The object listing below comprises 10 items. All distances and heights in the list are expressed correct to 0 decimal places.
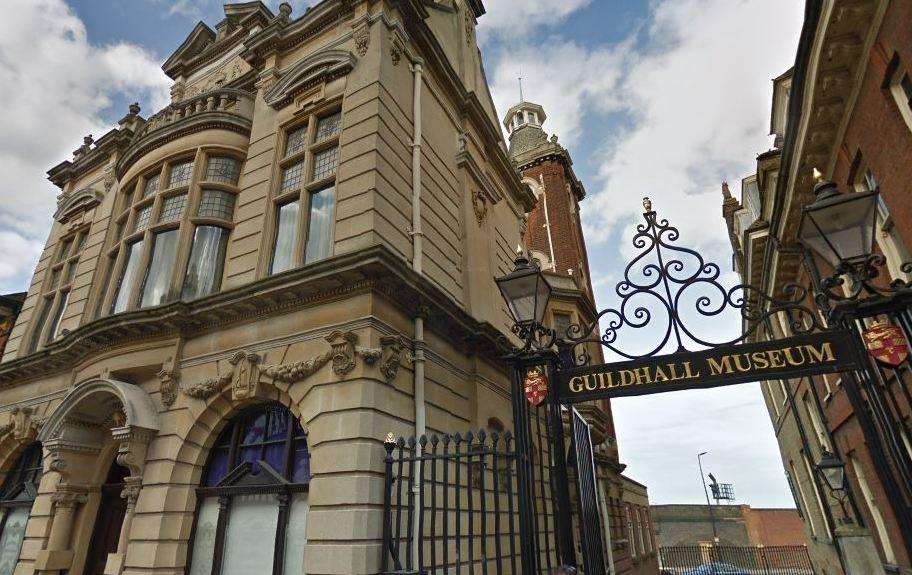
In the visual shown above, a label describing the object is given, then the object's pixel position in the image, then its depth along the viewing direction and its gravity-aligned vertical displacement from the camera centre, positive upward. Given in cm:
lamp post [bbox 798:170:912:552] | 435 +196
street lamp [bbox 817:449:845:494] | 1173 +79
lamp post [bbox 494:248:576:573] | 505 +141
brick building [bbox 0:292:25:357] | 1950 +844
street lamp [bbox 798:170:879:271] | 461 +247
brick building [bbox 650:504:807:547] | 4984 -168
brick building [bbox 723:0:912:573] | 733 +620
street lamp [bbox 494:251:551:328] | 589 +251
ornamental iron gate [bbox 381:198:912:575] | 483 +130
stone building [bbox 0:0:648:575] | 829 +389
